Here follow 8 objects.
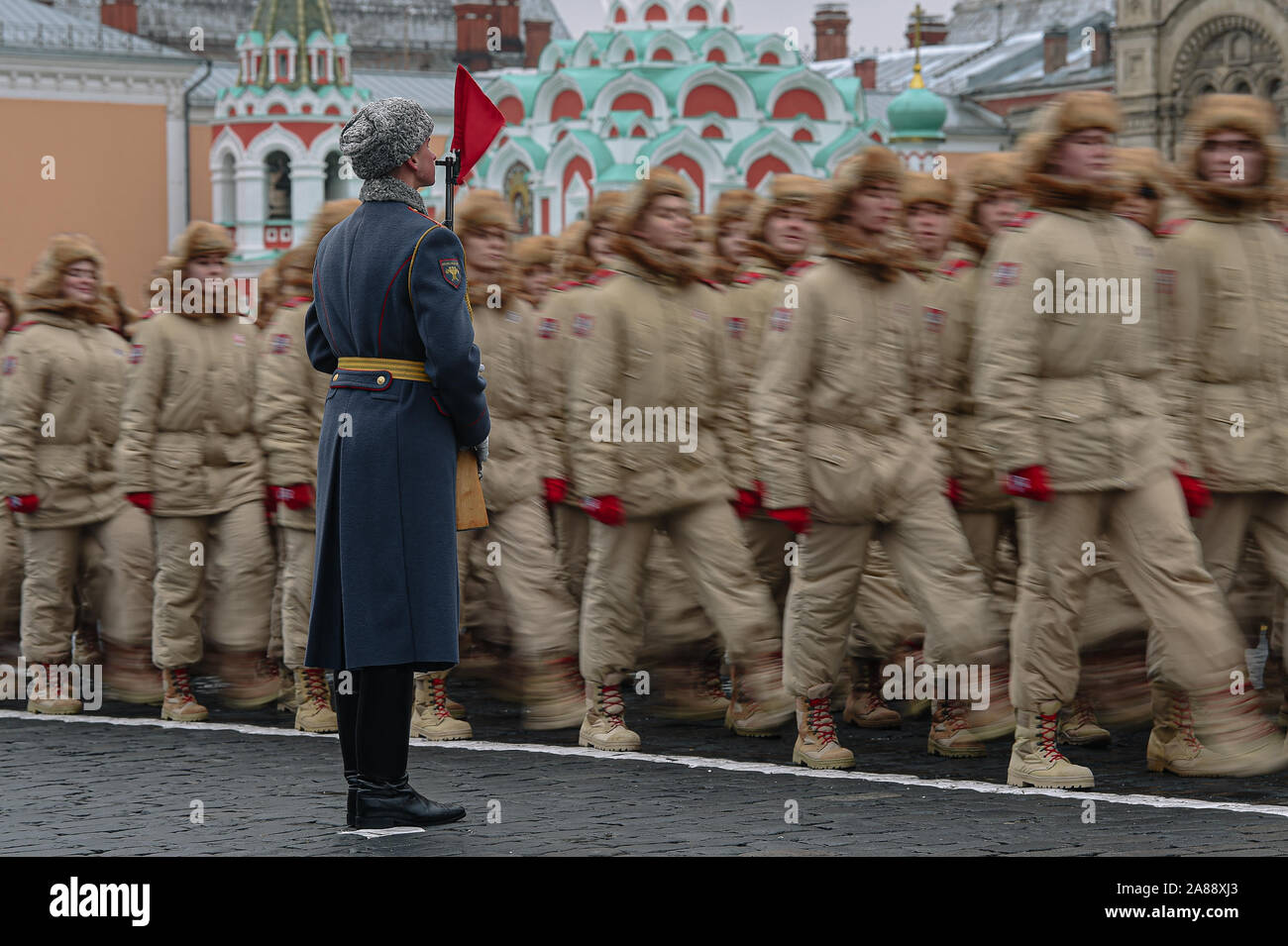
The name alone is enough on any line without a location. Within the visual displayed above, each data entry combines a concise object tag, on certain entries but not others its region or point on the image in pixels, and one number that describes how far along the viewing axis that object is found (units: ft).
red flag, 23.58
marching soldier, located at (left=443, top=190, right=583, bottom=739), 30.25
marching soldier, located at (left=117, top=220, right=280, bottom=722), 31.89
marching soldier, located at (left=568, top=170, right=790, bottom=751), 28.55
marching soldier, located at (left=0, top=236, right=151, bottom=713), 33.35
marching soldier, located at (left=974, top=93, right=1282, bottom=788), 24.45
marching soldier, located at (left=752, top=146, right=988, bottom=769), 26.30
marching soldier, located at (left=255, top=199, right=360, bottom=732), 31.09
